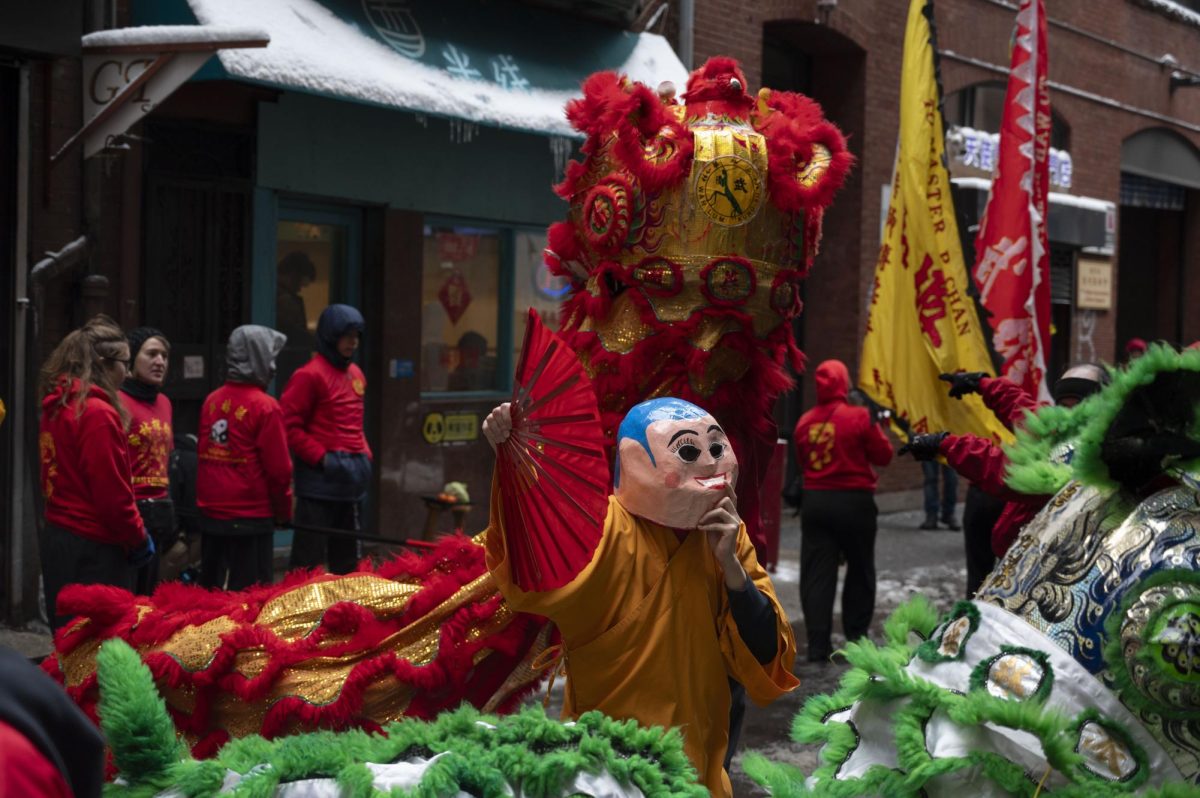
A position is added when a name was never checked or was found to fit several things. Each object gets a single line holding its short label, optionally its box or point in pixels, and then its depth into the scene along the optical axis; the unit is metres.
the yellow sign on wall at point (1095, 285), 17.87
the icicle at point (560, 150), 10.44
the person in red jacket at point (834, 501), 7.95
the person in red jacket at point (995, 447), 4.73
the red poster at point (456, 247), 10.72
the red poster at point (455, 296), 10.82
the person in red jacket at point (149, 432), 6.11
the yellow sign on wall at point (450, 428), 10.60
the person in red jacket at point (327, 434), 7.60
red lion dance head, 4.55
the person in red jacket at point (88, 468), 5.50
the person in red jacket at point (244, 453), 6.70
